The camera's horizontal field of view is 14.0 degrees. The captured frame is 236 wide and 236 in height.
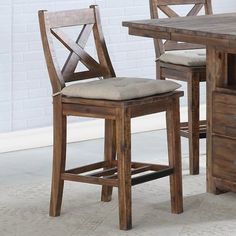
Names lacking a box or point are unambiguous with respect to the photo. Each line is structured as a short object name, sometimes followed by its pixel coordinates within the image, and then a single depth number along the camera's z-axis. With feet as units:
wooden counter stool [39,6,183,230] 12.54
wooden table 13.75
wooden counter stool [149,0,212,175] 15.60
